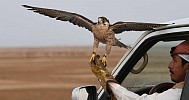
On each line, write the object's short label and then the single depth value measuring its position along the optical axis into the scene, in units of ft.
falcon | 15.57
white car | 16.73
